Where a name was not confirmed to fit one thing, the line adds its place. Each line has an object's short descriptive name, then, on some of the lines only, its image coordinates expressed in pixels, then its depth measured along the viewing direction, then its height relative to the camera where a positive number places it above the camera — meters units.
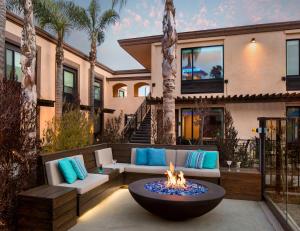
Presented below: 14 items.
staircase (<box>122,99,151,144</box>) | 12.12 -0.46
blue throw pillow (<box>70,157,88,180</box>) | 4.74 -1.05
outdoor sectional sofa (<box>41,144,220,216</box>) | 4.30 -1.29
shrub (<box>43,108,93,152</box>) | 6.89 -0.44
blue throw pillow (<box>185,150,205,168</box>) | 5.91 -1.07
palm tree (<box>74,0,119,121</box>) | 12.66 +5.65
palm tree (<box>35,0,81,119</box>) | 10.32 +4.72
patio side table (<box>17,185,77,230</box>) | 3.41 -1.41
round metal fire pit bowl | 3.66 -1.38
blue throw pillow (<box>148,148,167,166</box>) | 6.32 -1.06
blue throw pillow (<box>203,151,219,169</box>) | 5.92 -1.07
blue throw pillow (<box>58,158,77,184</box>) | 4.42 -1.02
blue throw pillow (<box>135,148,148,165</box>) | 6.45 -1.08
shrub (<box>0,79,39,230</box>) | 2.93 -0.38
